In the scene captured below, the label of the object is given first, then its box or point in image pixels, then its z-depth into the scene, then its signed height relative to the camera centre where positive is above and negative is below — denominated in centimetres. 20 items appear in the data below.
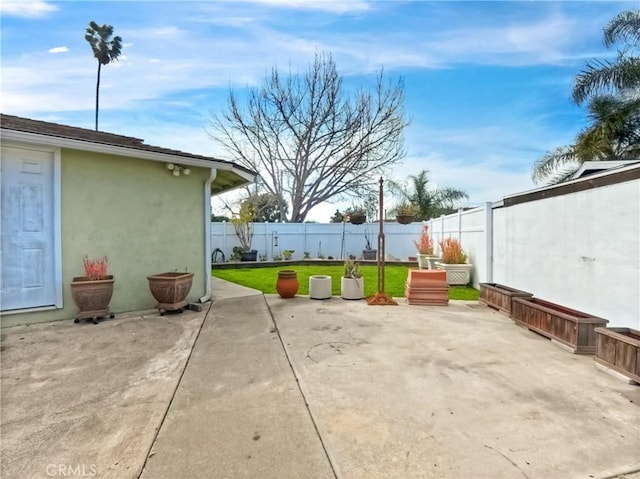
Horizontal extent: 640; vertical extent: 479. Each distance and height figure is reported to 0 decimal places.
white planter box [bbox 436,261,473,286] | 940 -93
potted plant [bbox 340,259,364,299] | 745 -103
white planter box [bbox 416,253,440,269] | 1100 -72
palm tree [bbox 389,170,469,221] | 1867 +230
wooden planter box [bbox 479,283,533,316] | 597 -104
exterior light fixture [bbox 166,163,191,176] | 661 +135
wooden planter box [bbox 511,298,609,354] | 411 -111
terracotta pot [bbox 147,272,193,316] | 587 -90
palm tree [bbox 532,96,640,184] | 1108 +352
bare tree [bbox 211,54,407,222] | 2005 +647
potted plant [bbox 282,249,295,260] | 1585 -72
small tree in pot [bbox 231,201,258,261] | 1511 +33
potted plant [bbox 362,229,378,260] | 1600 -70
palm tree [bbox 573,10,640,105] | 1069 +555
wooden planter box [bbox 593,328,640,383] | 325 -111
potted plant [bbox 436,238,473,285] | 941 -70
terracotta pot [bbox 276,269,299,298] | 737 -97
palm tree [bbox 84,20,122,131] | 1872 +1070
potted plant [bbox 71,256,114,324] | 528 -83
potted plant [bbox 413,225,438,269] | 1117 -55
